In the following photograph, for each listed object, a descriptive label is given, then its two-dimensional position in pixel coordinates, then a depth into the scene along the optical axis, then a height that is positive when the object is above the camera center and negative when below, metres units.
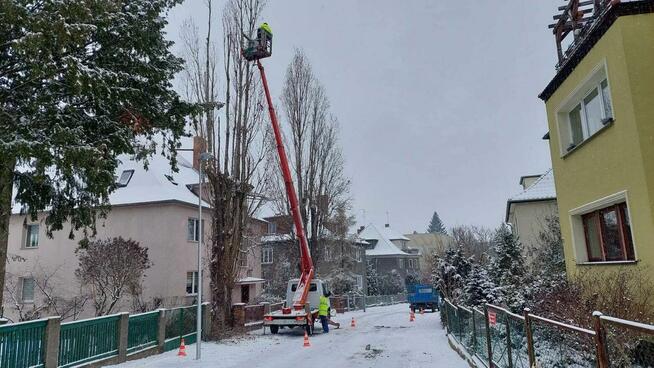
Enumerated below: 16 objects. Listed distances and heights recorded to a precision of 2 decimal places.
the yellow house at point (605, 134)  8.73 +2.56
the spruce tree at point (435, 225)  137.93 +11.44
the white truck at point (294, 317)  20.14 -1.98
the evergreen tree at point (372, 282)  54.12 -1.73
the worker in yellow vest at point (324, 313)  21.20 -1.94
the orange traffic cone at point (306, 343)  16.55 -2.53
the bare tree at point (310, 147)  31.14 +7.98
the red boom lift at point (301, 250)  20.41 +0.90
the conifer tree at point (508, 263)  18.24 -0.06
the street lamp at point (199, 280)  13.63 -0.19
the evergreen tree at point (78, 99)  8.57 +3.86
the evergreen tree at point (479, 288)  17.88 -1.03
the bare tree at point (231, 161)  19.80 +4.88
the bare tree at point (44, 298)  22.66 -0.97
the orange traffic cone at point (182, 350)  14.68 -2.32
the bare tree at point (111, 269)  21.30 +0.37
